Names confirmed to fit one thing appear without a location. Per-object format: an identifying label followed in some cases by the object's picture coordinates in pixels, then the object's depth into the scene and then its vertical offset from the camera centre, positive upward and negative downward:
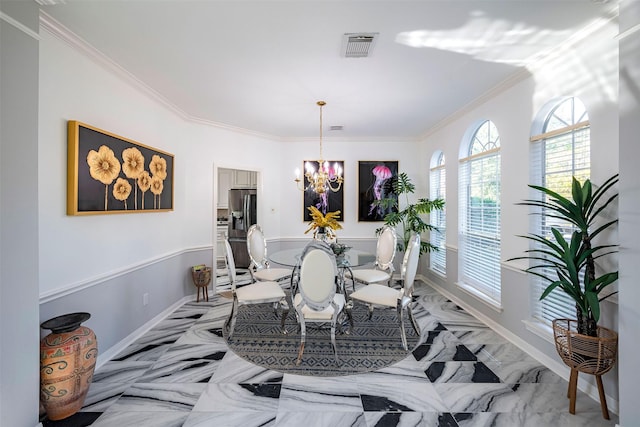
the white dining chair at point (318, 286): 2.47 -0.67
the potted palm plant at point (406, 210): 4.46 +0.02
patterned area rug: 2.43 -1.34
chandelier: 3.63 +0.45
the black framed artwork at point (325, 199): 5.37 +0.23
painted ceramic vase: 1.75 -1.00
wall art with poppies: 2.12 +0.33
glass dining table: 3.07 -0.58
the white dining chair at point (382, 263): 3.64 -0.73
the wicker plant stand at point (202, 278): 3.96 -0.97
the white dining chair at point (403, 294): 2.78 -0.88
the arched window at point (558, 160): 2.25 +0.45
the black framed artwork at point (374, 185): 5.34 +0.50
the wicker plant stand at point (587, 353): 1.72 -0.90
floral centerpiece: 3.15 -0.13
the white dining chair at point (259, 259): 3.73 -0.67
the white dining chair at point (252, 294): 2.88 -0.89
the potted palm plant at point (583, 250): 1.81 -0.26
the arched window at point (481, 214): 3.28 -0.03
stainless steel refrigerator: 6.14 -0.21
